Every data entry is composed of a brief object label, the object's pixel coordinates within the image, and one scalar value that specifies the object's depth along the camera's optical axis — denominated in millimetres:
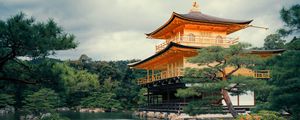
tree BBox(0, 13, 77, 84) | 11712
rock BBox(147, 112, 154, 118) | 27817
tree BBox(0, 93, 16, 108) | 32156
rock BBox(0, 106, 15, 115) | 36950
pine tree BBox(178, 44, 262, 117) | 15140
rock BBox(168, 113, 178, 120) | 20962
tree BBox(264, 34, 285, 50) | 44512
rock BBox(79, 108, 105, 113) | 45344
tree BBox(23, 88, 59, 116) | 25906
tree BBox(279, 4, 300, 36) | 10516
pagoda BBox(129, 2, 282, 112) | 22875
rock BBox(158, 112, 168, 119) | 23528
